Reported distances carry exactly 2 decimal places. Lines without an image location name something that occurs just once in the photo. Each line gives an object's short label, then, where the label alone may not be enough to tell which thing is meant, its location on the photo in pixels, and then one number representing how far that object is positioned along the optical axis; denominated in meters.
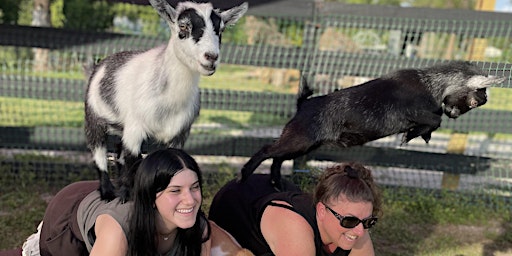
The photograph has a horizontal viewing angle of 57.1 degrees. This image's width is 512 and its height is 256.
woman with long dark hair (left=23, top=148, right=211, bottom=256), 2.06
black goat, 2.42
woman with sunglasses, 2.10
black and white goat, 2.10
